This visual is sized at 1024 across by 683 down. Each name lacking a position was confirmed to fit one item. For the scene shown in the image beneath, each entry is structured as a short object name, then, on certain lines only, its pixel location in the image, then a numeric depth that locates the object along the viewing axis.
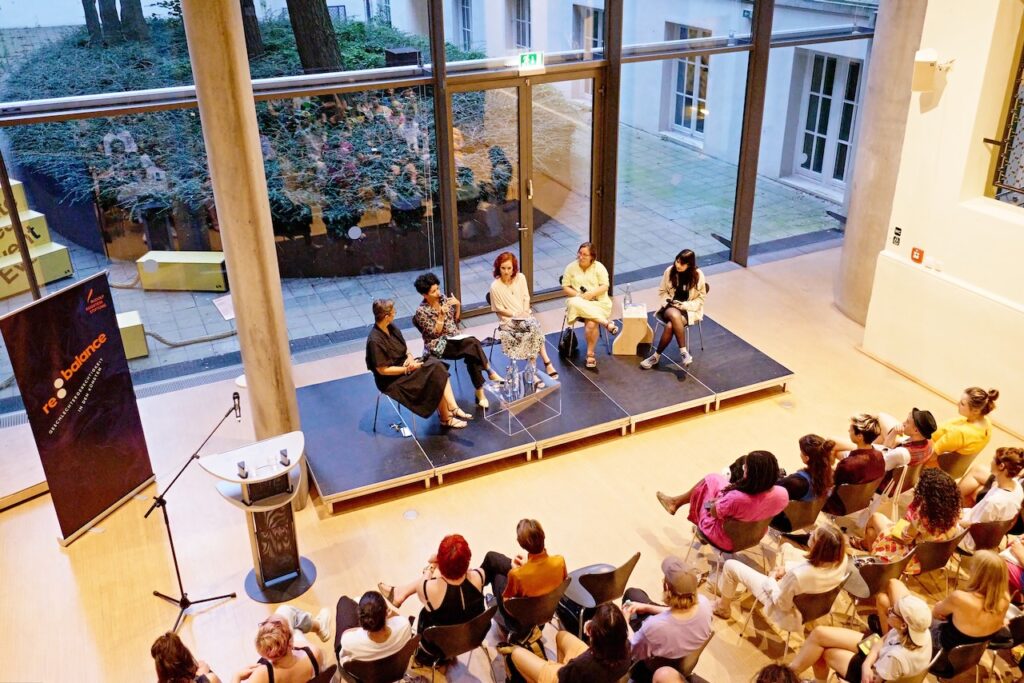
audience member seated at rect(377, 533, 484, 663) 4.59
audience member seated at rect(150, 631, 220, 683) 3.96
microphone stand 5.55
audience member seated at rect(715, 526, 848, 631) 4.73
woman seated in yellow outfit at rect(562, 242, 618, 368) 7.93
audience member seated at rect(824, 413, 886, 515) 5.62
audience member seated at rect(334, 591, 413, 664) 4.24
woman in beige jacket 7.86
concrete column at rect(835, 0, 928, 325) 8.15
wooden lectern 5.24
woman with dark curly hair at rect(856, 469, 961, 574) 4.98
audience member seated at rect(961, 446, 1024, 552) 5.26
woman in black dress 6.66
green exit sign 8.45
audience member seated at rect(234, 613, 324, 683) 4.17
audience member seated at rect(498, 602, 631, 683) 4.04
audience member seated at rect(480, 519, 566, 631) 4.68
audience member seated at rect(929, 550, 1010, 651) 4.42
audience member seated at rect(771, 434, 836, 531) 5.48
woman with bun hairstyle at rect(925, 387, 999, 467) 5.88
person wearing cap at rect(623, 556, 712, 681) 4.43
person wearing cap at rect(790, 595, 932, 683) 4.22
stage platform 6.67
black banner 5.52
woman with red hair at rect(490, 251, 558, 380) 7.18
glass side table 7.18
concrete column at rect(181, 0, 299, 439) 5.11
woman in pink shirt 5.23
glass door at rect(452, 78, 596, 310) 8.59
